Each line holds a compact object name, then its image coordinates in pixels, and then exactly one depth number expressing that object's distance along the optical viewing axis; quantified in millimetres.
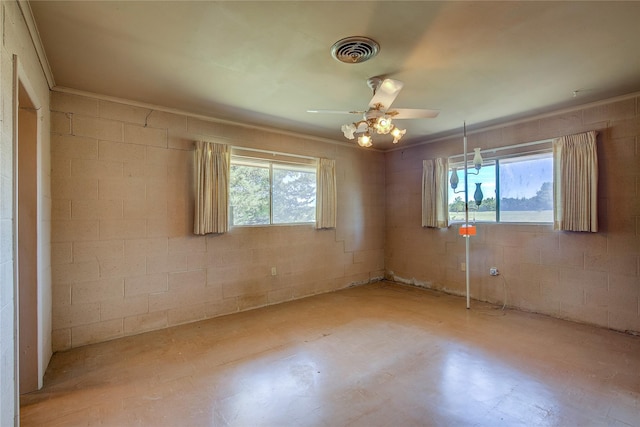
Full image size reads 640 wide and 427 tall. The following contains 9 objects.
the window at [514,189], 3849
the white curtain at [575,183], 3352
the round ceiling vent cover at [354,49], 2094
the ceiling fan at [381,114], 2456
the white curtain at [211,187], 3599
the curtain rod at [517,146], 3770
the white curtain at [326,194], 4793
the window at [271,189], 4066
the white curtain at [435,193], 4793
